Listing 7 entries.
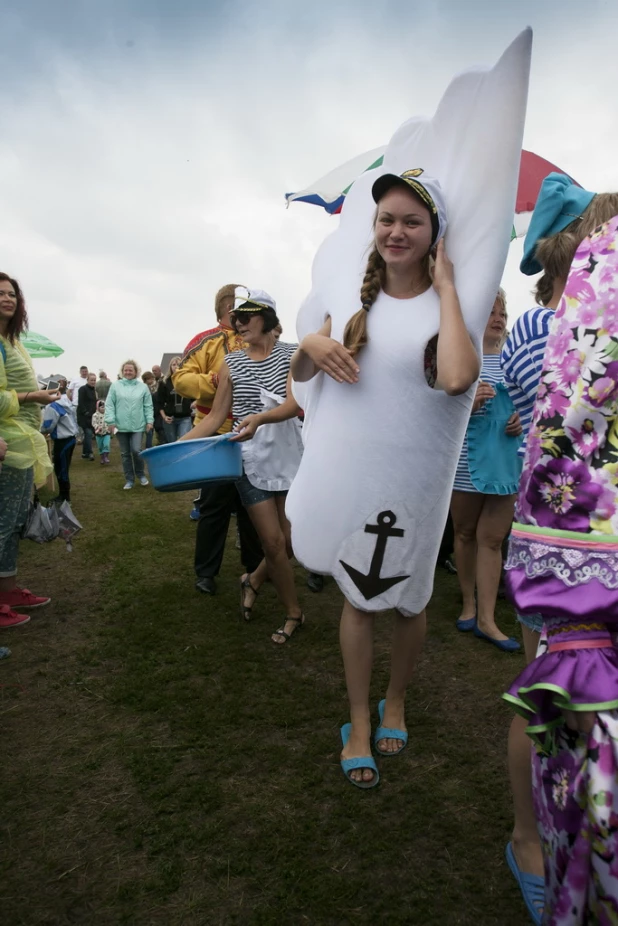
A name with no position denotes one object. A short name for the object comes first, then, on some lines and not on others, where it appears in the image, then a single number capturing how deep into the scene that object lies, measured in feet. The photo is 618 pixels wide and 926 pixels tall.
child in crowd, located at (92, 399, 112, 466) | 40.52
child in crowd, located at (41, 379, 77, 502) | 24.59
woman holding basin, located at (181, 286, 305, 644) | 11.14
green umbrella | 31.45
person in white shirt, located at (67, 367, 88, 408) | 47.80
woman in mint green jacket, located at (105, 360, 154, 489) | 28.91
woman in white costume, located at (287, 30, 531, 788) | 5.96
